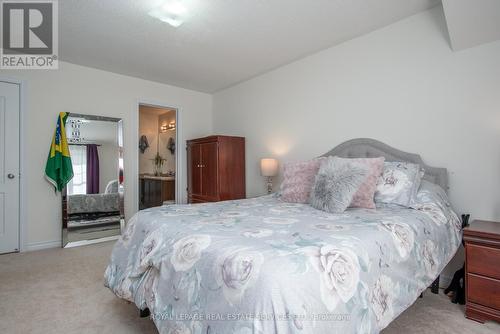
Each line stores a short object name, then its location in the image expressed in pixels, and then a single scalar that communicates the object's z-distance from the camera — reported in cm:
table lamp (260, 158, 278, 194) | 359
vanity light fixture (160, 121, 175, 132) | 593
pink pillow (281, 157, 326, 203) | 250
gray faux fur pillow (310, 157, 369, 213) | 196
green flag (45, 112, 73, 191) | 343
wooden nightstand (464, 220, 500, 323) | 166
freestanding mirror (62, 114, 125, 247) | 365
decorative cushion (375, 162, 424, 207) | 205
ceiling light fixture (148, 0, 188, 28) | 226
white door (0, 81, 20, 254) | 322
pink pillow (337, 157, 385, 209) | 205
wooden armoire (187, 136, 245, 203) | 394
